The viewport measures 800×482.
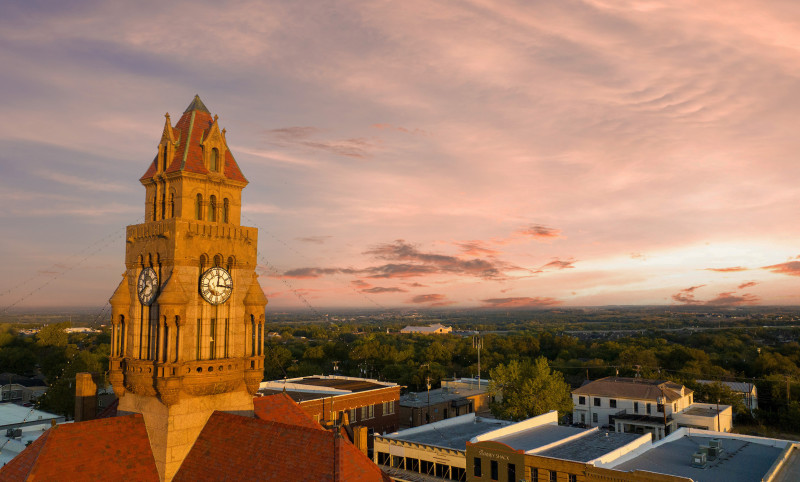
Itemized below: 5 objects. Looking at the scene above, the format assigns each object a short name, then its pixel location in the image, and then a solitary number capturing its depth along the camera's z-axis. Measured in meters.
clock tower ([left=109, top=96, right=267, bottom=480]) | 28.55
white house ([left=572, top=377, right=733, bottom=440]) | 71.38
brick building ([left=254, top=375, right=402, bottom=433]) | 70.75
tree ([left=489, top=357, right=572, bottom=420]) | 68.12
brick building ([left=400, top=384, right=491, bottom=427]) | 84.75
